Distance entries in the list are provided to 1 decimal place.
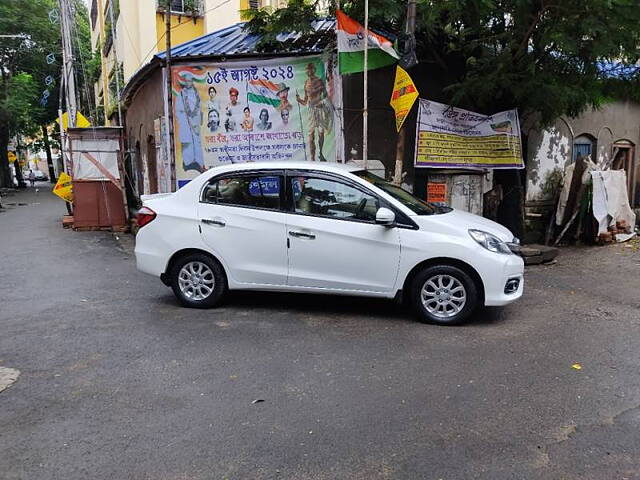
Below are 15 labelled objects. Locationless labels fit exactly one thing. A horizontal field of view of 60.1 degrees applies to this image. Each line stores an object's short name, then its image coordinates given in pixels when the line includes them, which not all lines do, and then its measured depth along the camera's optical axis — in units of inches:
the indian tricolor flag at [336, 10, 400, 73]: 344.2
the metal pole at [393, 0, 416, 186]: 321.4
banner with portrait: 401.4
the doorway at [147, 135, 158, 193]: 545.0
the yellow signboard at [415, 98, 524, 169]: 387.5
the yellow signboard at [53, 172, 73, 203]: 635.2
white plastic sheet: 408.5
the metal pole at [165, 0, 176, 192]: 399.9
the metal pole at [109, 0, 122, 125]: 689.8
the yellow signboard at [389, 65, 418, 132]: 323.6
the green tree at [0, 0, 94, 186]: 1253.1
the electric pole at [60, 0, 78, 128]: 687.7
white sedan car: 225.0
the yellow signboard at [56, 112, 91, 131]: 668.7
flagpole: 316.5
